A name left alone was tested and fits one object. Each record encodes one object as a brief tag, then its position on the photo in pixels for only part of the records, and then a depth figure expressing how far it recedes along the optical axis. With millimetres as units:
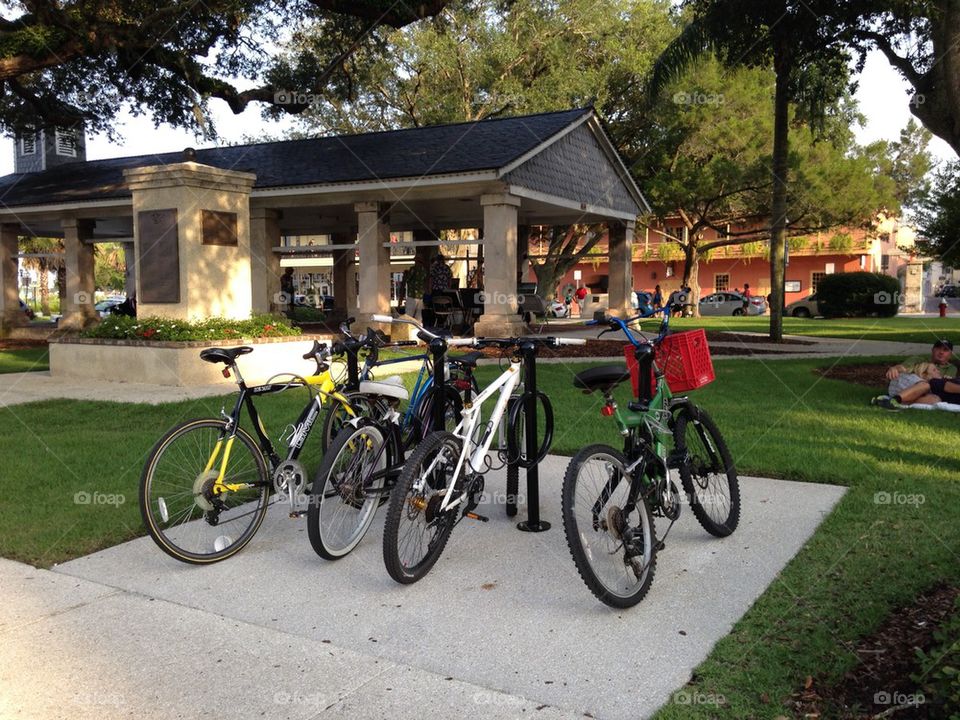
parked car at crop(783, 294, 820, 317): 36312
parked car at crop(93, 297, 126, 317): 41859
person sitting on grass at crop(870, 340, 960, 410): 8719
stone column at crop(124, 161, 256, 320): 11555
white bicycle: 3838
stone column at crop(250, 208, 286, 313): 21297
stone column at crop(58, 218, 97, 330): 23266
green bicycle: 3658
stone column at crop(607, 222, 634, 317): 23734
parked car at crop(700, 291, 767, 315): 40406
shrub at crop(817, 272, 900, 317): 33562
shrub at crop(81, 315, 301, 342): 11438
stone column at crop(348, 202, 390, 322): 19141
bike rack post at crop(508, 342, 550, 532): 4680
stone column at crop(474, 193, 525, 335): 17844
